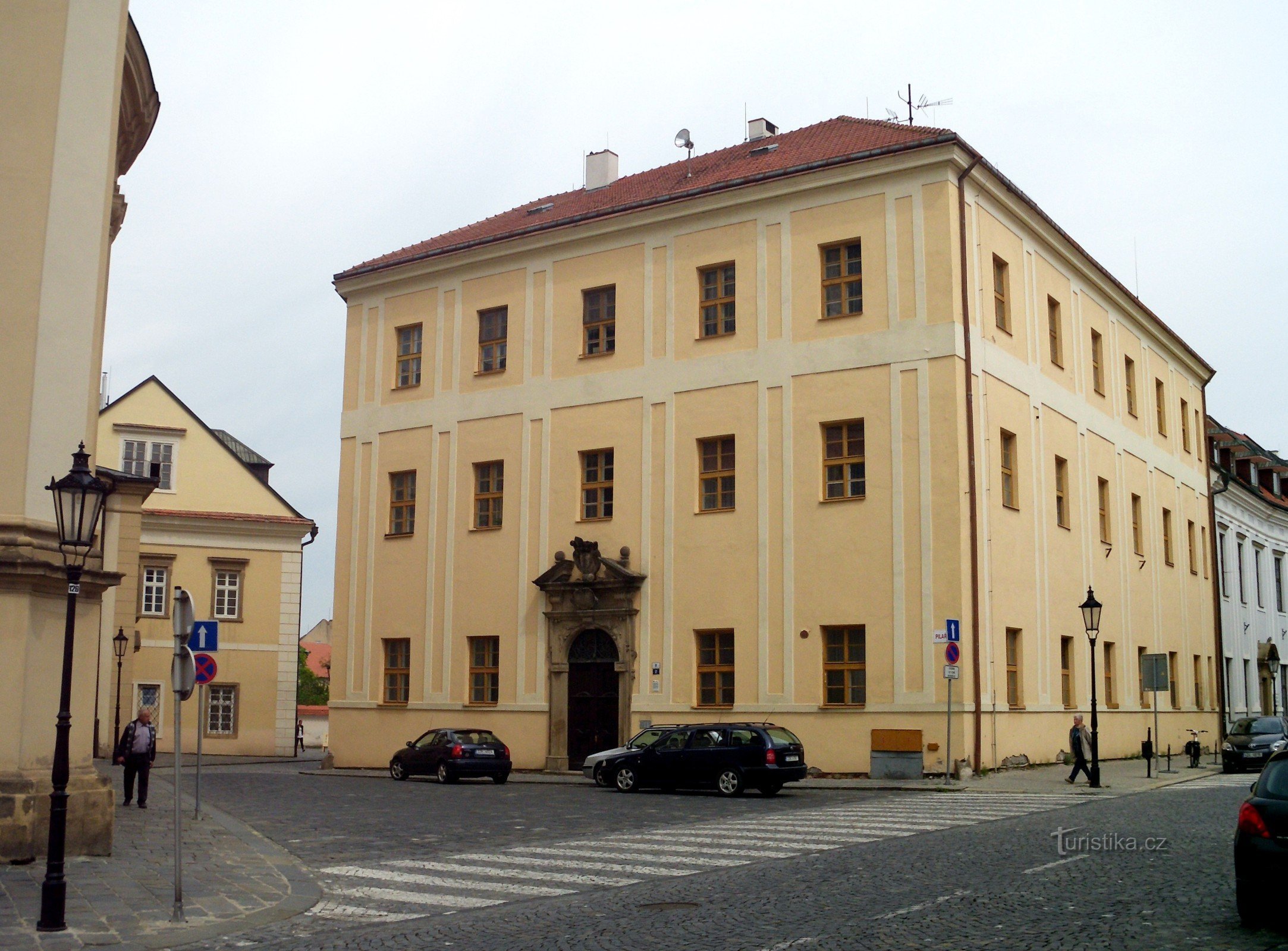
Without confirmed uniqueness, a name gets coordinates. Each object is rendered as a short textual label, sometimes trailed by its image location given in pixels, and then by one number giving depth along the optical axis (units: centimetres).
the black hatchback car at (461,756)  2973
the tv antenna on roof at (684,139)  3984
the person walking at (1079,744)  2644
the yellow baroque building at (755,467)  2916
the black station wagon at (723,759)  2419
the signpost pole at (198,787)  1883
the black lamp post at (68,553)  1065
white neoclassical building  4956
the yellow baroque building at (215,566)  4862
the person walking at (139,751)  2175
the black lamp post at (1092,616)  2805
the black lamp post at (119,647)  3865
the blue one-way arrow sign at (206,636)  1994
